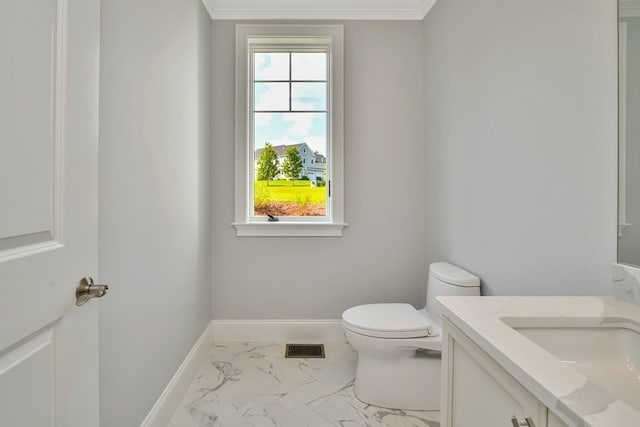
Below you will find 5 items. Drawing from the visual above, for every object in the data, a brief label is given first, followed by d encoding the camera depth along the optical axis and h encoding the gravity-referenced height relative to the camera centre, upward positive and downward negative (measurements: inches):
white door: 22.7 +0.0
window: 97.7 +22.6
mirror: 36.7 +8.9
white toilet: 65.4 -29.6
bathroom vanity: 21.0 -11.8
